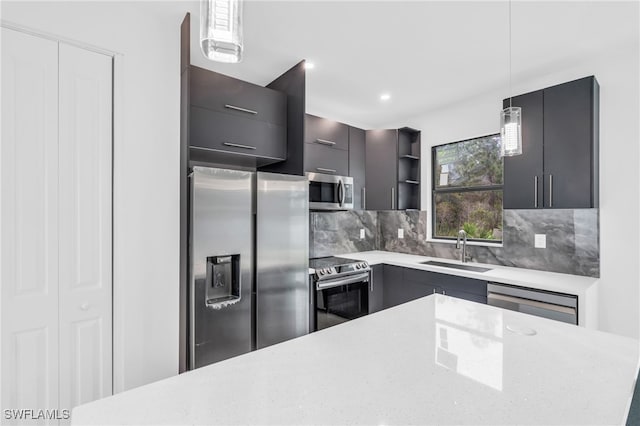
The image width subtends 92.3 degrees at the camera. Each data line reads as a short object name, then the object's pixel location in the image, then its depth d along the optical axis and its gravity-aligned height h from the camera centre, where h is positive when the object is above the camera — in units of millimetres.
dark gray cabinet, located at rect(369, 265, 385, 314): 3195 -799
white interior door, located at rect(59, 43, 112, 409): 1670 -69
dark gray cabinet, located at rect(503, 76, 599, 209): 2244 +487
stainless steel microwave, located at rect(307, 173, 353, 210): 3000 +221
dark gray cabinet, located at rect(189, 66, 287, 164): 2213 +739
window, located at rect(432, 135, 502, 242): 3129 +268
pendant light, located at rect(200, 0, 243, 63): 720 +446
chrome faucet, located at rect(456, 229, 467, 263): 3174 -313
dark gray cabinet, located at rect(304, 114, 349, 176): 3045 +698
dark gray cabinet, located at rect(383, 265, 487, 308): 2609 -673
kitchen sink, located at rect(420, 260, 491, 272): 2840 -516
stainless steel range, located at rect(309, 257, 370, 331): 2689 -730
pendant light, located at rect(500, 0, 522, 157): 1519 +415
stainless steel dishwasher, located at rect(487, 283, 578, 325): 2086 -642
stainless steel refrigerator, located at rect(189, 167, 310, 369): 1952 -338
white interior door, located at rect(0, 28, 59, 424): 1515 -50
